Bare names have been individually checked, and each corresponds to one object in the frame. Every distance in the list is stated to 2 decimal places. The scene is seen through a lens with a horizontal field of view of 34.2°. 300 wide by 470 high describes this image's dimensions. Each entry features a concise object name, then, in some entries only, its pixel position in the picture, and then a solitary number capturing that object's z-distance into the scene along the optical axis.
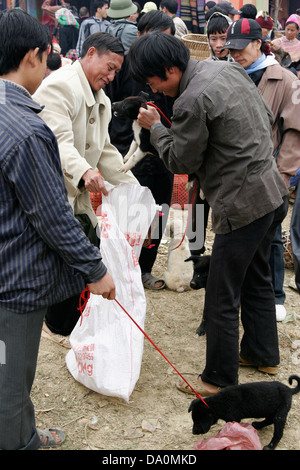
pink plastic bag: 2.31
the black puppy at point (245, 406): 2.52
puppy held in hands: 3.00
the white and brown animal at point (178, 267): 4.49
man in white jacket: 2.85
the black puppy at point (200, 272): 3.59
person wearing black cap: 3.58
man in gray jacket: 2.45
